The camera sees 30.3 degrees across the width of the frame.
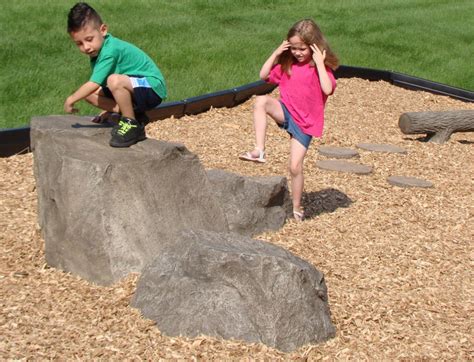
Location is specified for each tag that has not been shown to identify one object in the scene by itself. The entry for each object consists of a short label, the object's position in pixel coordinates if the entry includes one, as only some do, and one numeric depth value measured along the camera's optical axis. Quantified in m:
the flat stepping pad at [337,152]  8.27
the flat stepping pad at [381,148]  8.67
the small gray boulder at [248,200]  5.65
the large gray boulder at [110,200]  4.62
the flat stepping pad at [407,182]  7.45
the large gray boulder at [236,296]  4.00
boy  5.07
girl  6.01
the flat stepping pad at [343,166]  7.74
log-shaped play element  9.23
